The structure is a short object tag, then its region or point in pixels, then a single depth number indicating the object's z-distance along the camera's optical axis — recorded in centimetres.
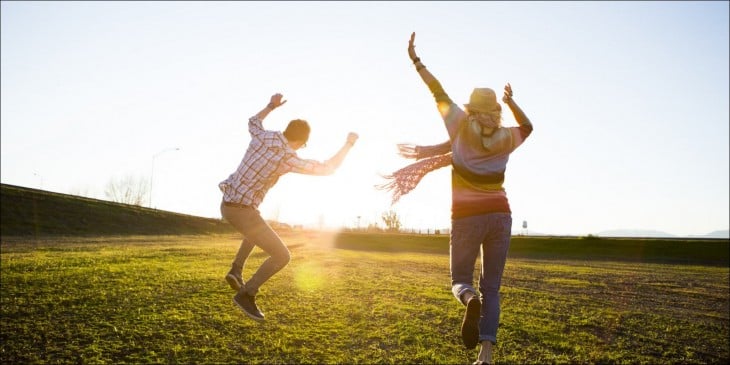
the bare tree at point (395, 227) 11369
